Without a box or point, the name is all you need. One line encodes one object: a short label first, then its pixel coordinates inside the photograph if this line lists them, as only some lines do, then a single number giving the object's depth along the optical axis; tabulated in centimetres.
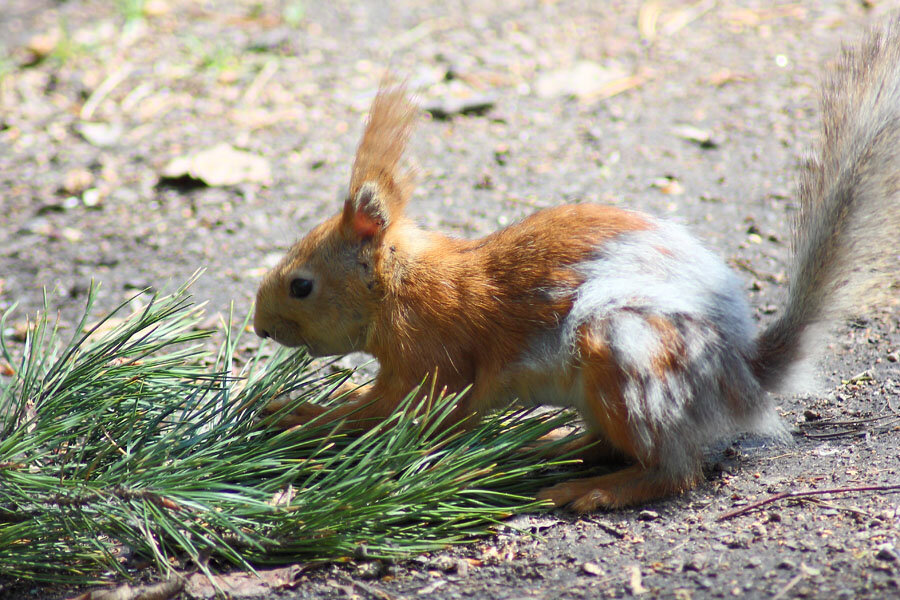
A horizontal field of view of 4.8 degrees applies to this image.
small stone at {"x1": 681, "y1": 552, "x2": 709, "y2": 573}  376
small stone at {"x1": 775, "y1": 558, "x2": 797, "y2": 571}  375
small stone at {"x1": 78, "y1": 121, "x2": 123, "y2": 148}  411
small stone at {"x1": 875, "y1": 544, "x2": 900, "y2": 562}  375
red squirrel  381
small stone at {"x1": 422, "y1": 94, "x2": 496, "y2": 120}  412
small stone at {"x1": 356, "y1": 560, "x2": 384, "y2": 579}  378
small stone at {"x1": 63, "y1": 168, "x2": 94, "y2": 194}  407
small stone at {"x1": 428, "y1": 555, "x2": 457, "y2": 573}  378
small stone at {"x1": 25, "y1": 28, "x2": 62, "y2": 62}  444
